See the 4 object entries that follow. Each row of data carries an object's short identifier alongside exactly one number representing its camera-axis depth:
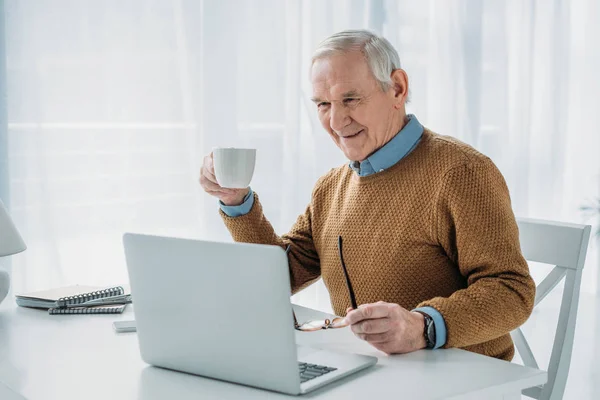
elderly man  1.34
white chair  1.53
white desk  1.05
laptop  1.01
